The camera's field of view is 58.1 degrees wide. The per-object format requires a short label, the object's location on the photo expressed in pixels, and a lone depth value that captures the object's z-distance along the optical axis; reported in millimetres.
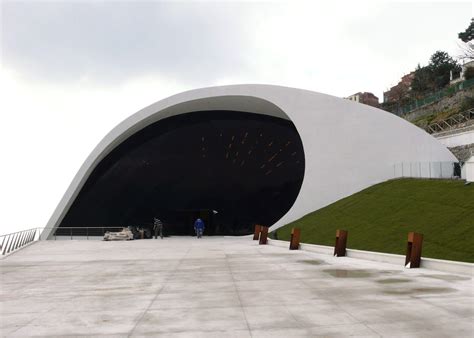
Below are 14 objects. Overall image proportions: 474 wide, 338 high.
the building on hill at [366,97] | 113125
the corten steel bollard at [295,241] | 16969
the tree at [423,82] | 64812
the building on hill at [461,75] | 53062
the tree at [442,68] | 63875
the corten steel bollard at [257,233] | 24078
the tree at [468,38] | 58816
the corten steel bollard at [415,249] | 10438
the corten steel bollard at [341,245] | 13727
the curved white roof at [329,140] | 25828
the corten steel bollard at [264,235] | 21023
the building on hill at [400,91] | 77094
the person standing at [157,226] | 27141
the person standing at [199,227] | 27252
